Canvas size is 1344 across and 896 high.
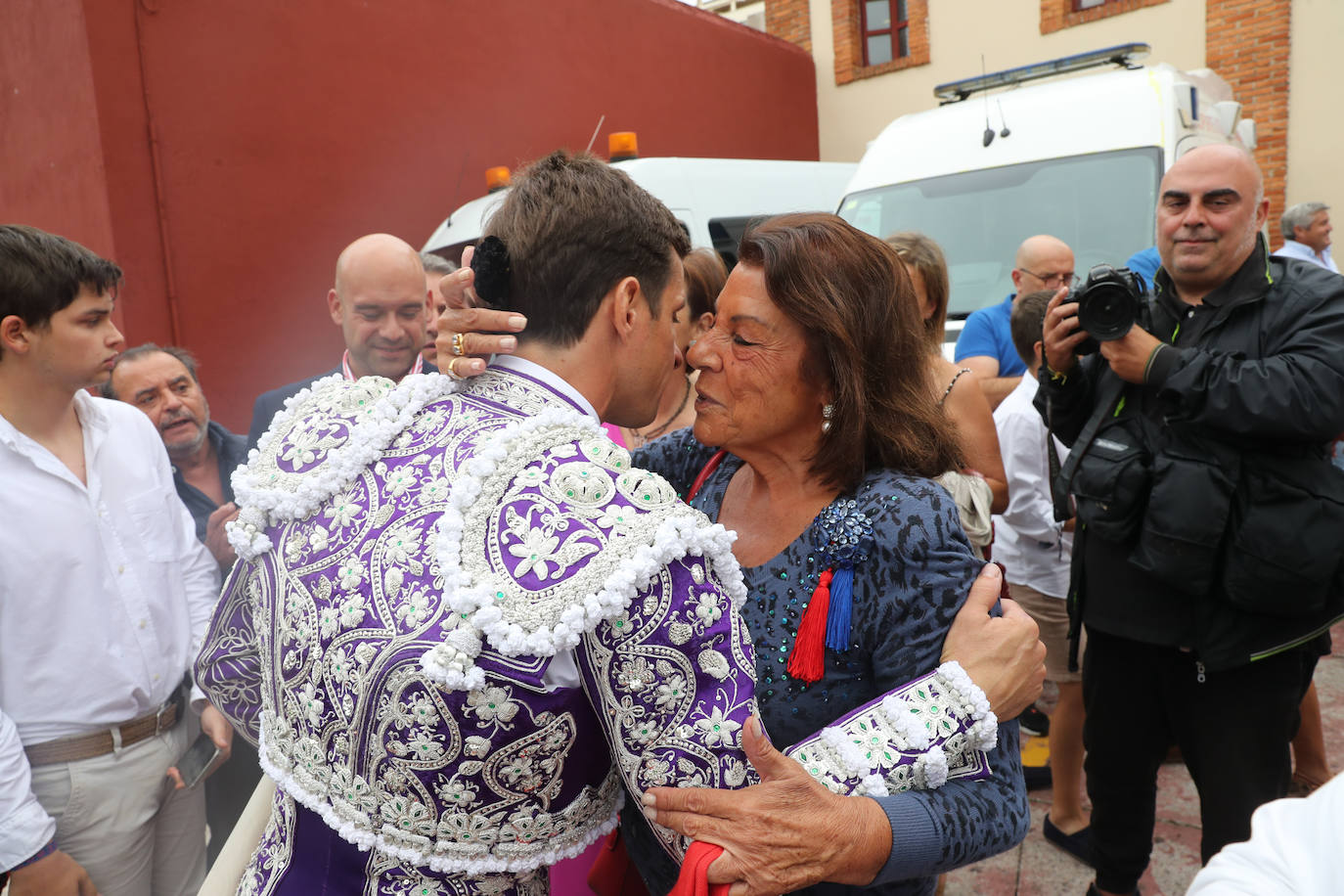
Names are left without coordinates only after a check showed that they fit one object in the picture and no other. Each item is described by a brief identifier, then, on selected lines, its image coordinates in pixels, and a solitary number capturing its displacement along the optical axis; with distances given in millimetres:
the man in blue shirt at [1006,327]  4602
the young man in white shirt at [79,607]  2229
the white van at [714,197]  6426
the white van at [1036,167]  5340
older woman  1468
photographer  2383
